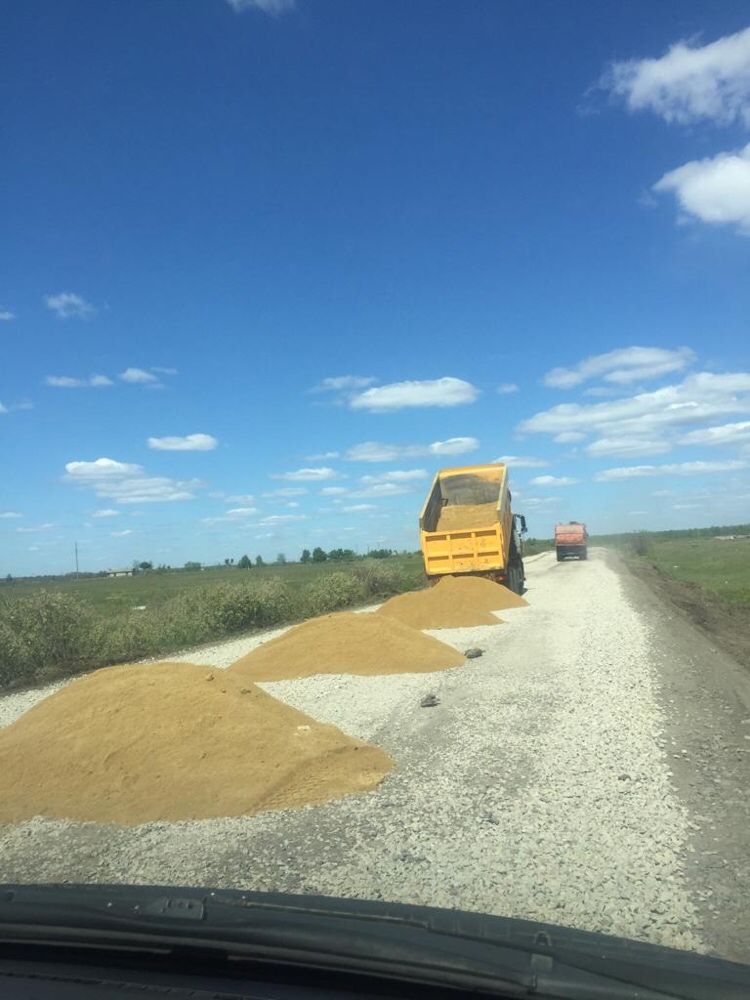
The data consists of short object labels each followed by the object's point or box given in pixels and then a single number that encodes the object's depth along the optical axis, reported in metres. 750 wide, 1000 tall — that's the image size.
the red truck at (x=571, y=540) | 60.94
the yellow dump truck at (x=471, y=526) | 24.12
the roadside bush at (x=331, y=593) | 27.08
